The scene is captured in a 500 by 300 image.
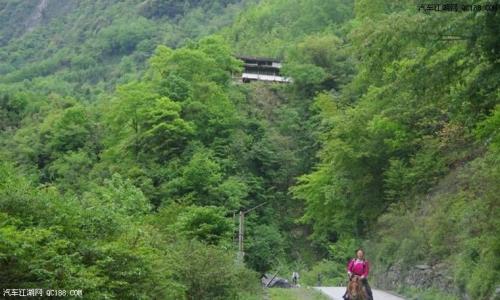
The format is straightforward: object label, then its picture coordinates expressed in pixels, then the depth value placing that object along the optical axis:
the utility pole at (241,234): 33.89
